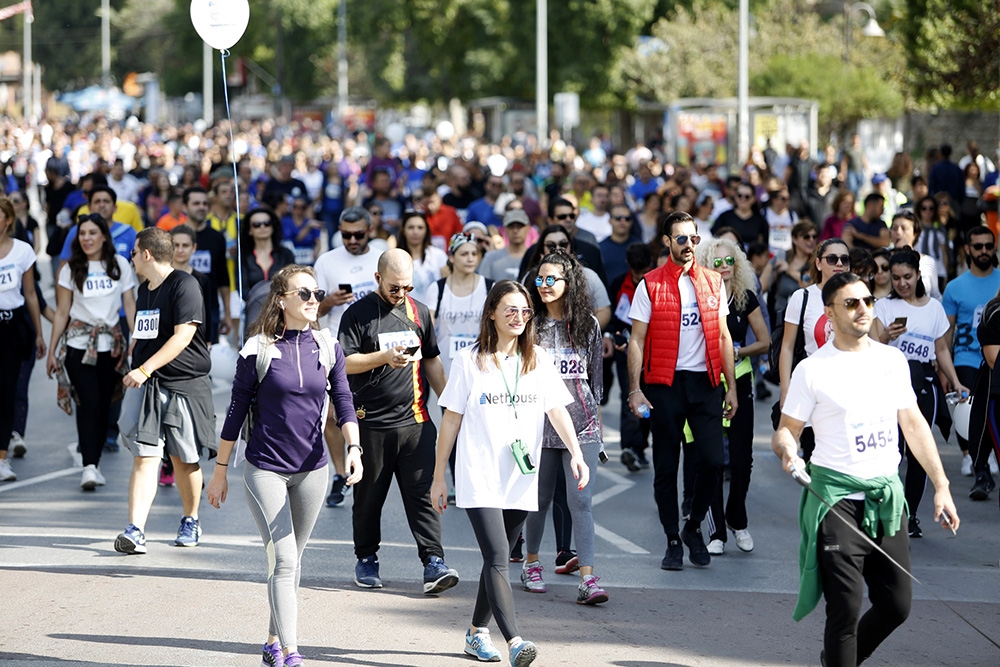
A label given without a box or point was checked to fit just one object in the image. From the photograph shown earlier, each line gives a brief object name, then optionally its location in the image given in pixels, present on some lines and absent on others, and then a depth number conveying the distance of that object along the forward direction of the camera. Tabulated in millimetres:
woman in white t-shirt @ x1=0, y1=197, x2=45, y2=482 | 19719
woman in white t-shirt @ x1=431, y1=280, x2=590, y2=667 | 12312
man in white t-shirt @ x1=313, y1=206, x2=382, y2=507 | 18703
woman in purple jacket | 12187
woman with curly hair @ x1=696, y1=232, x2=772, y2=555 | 16547
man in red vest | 15570
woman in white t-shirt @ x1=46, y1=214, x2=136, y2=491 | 18797
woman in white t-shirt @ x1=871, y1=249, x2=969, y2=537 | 17375
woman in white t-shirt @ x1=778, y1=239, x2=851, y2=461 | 15859
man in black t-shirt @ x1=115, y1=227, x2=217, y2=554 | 16016
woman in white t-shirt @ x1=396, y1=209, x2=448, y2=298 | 21203
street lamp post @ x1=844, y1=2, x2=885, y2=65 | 61312
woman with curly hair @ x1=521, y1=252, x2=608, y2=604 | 14680
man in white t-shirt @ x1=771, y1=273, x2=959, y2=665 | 10953
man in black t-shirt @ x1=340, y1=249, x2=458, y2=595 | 14742
